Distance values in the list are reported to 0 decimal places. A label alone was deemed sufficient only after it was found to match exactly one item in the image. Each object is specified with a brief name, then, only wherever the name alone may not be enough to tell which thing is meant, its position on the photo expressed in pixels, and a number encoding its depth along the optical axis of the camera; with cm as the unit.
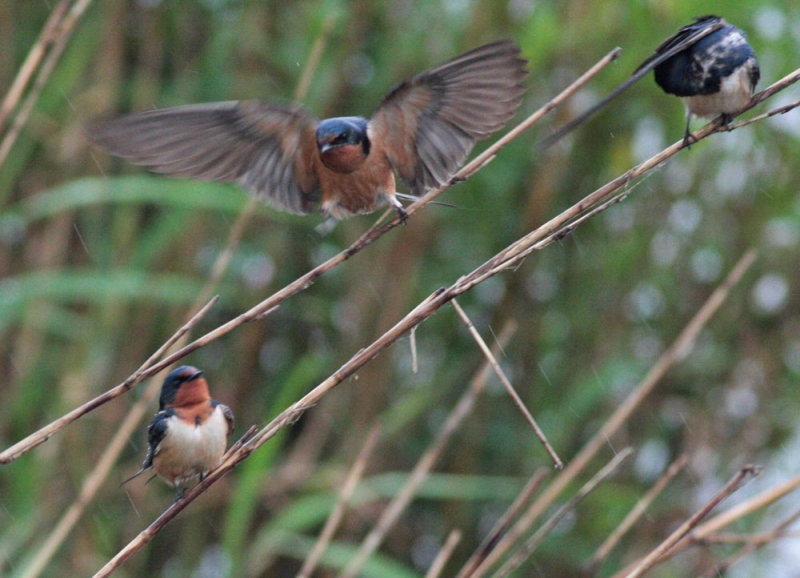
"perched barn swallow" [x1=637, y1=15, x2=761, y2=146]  809
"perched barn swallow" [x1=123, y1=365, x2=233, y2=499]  812
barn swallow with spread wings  814
